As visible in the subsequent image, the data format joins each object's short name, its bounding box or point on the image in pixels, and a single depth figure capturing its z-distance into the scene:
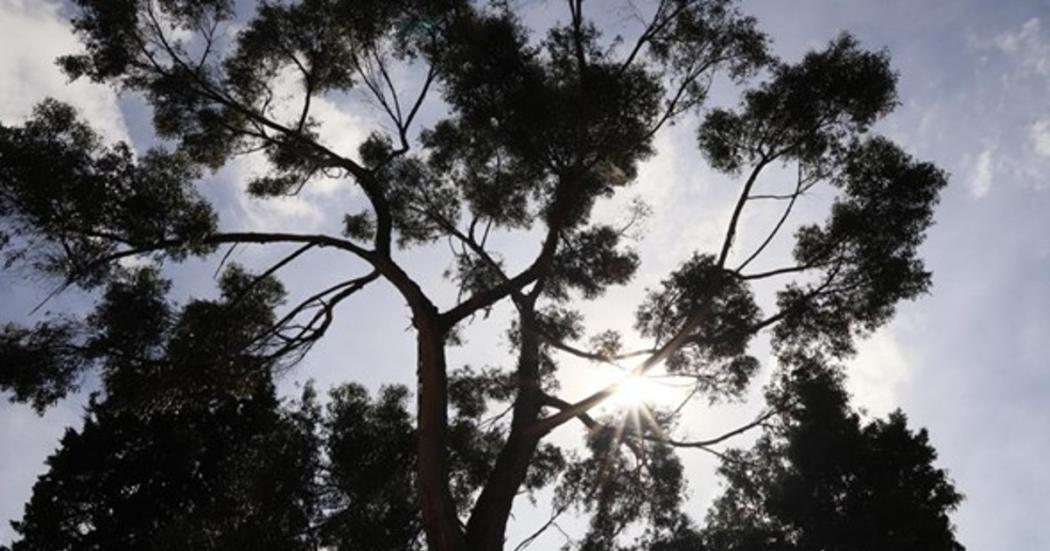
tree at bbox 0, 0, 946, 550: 8.49
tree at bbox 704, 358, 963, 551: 18.39
